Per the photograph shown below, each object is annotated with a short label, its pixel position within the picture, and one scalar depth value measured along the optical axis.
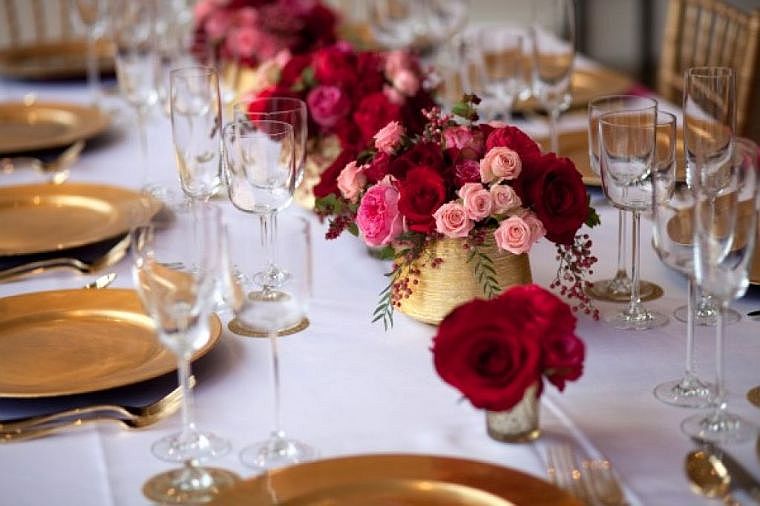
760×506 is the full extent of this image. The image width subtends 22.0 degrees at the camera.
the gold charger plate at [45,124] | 2.88
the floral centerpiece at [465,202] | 1.94
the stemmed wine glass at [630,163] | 1.99
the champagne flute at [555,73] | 2.59
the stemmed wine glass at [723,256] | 1.72
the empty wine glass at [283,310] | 1.70
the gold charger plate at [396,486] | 1.64
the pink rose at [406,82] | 2.45
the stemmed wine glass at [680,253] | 1.79
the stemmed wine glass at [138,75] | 2.71
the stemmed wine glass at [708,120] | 2.04
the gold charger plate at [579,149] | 2.50
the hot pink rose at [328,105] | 2.40
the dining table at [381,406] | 1.73
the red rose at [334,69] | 2.42
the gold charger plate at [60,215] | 2.34
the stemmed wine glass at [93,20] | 3.21
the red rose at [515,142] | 1.97
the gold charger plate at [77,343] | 1.89
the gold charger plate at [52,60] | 3.69
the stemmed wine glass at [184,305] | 1.68
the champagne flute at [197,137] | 2.21
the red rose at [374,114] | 2.35
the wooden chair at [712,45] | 3.11
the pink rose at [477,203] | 1.93
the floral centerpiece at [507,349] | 1.69
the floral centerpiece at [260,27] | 3.06
